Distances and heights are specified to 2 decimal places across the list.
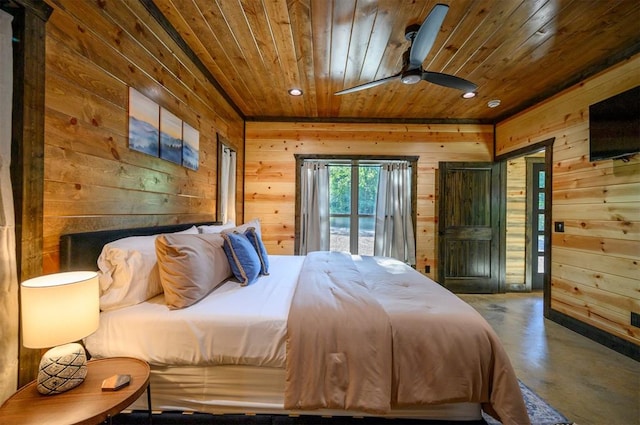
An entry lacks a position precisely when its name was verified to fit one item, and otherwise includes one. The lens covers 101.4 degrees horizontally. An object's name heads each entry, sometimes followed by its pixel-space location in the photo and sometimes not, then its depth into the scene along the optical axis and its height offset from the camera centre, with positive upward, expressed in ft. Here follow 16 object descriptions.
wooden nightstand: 2.96 -2.35
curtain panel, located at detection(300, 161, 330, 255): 13.24 +0.27
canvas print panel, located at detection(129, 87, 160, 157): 5.64 +1.99
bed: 4.26 -2.24
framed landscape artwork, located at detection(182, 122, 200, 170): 7.62 +1.97
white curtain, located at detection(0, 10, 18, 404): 3.35 -0.31
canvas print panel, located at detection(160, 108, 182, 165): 6.61 +1.96
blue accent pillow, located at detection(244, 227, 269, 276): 7.22 -1.05
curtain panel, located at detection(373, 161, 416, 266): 13.07 -0.09
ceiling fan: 5.25 +3.84
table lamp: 3.17 -1.44
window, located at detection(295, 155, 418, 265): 13.17 +0.47
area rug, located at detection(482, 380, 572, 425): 5.08 -4.02
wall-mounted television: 7.03 +2.55
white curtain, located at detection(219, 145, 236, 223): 10.46 +1.09
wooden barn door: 12.82 -0.62
